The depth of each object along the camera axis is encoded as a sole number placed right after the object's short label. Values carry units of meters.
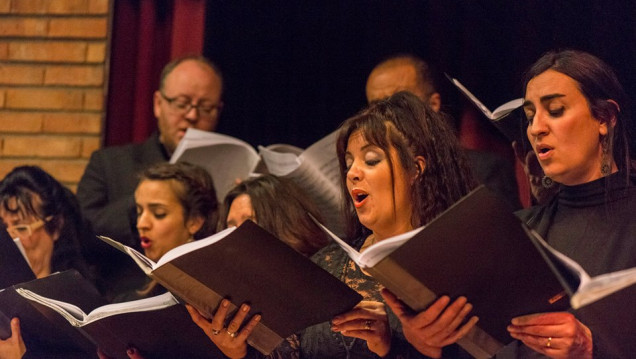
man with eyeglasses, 7.10
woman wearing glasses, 6.33
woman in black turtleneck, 4.04
